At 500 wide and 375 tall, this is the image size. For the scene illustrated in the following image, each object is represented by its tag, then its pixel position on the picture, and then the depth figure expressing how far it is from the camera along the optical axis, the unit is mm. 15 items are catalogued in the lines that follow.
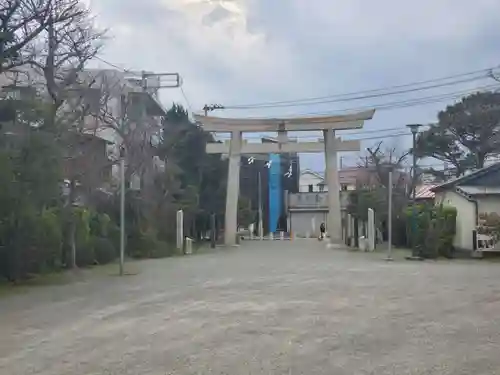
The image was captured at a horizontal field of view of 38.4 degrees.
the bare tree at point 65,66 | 19281
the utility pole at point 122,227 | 19391
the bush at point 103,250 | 23797
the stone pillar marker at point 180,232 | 32438
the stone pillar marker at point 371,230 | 31297
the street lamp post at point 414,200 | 26439
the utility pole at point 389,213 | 23656
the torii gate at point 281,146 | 36031
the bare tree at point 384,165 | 41938
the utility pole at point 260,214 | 59219
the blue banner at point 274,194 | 65062
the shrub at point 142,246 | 28266
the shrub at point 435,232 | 25812
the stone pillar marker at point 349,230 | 38500
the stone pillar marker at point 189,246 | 32569
